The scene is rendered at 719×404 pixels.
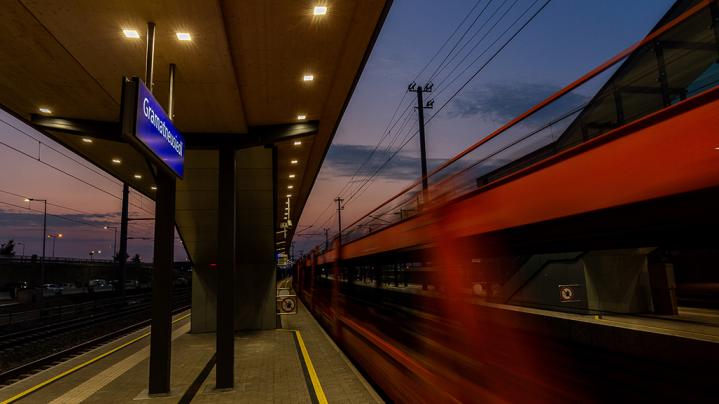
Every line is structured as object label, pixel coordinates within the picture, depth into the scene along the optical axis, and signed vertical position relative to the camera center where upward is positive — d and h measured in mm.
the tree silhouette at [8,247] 88750 +5644
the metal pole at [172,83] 5547 +2438
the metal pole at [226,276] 7309 -152
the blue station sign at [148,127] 3985 +1490
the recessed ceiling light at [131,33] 4669 +2613
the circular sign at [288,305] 11742 -1076
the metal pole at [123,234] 22212 +1968
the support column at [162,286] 6921 -274
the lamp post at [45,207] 25188 +4201
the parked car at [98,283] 52144 -1581
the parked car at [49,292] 39053 -1726
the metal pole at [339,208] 67388 +8906
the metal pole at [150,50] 4616 +2389
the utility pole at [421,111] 20114 +7955
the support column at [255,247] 11016 +632
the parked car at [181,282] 56109 -1757
